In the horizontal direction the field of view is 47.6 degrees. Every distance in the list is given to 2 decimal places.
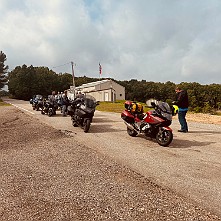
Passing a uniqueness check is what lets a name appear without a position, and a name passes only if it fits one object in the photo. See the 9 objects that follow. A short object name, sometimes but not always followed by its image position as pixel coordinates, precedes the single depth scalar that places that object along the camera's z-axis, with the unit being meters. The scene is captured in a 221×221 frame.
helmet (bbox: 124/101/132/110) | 9.22
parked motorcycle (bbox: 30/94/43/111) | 20.13
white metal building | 54.53
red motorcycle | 7.51
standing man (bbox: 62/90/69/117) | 16.62
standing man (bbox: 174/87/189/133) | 10.10
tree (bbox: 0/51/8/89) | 72.38
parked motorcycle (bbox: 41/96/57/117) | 16.69
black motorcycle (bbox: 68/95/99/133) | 10.22
